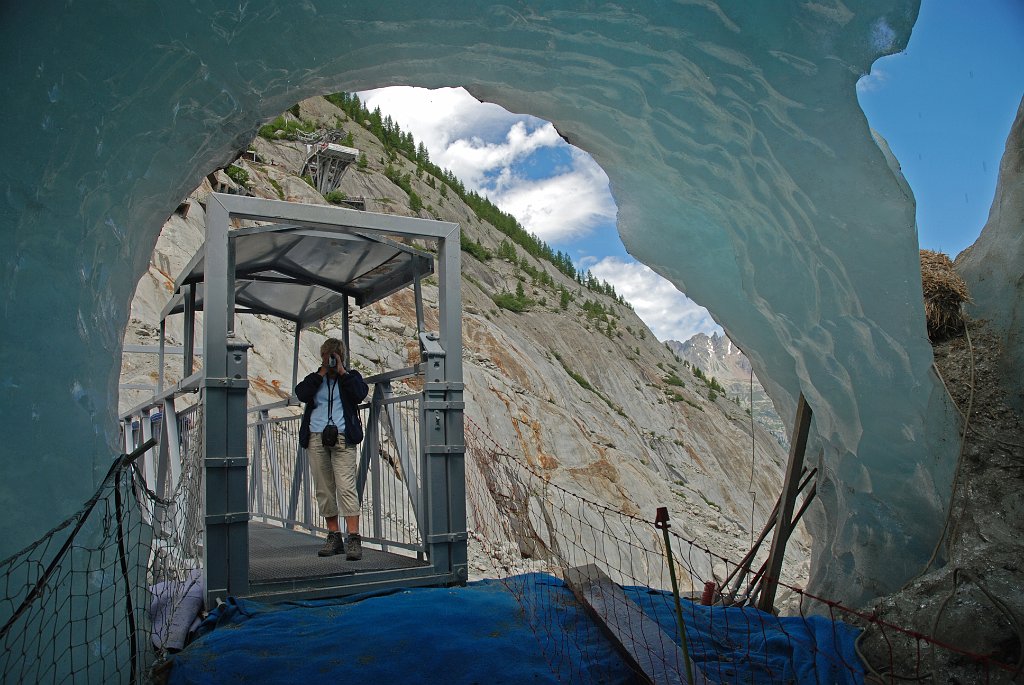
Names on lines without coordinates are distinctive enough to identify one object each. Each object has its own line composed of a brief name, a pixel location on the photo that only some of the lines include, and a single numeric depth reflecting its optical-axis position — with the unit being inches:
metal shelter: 199.5
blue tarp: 152.5
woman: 233.0
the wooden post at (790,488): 218.7
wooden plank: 149.3
